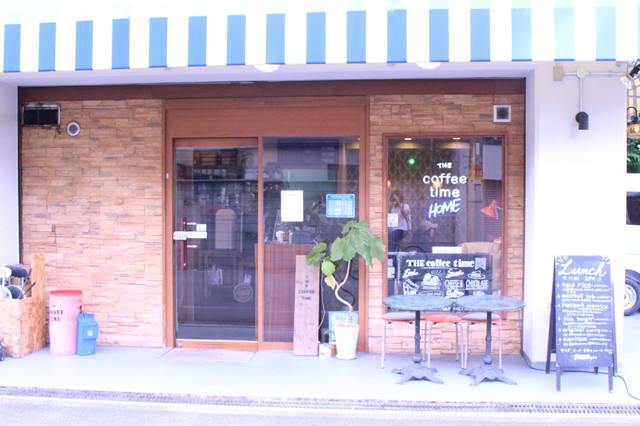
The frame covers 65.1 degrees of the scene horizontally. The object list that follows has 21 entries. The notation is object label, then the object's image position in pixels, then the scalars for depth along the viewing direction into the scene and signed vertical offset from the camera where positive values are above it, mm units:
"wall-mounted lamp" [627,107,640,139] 7734 +1363
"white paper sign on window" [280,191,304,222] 6031 +76
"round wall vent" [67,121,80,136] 6207 +1013
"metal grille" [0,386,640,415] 4363 -1715
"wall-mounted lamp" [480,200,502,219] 5821 +38
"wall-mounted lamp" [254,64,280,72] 5078 +1479
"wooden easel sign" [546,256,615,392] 4734 -963
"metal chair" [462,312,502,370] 5148 -1138
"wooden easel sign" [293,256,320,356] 5828 -1145
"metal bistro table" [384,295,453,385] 4867 -1130
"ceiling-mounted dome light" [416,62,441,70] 4831 +1450
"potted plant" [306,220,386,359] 5363 -489
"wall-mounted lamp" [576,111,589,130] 5055 +936
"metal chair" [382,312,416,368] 5307 -1134
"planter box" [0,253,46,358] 5625 -1251
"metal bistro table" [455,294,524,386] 4753 -1053
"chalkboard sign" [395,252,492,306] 5863 -726
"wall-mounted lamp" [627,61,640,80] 5069 +1500
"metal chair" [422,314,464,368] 5141 -1122
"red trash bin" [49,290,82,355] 5766 -1322
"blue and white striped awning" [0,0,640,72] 4449 +1653
